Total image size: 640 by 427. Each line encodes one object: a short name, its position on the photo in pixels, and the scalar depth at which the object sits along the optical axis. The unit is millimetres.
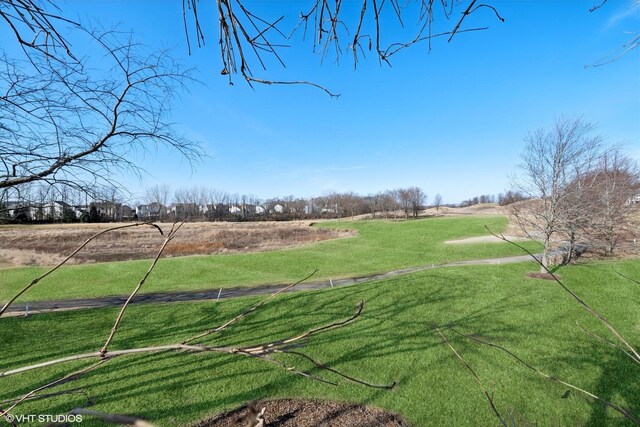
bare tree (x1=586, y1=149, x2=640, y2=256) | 12491
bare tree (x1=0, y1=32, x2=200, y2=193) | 2221
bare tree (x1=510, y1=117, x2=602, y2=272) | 12070
